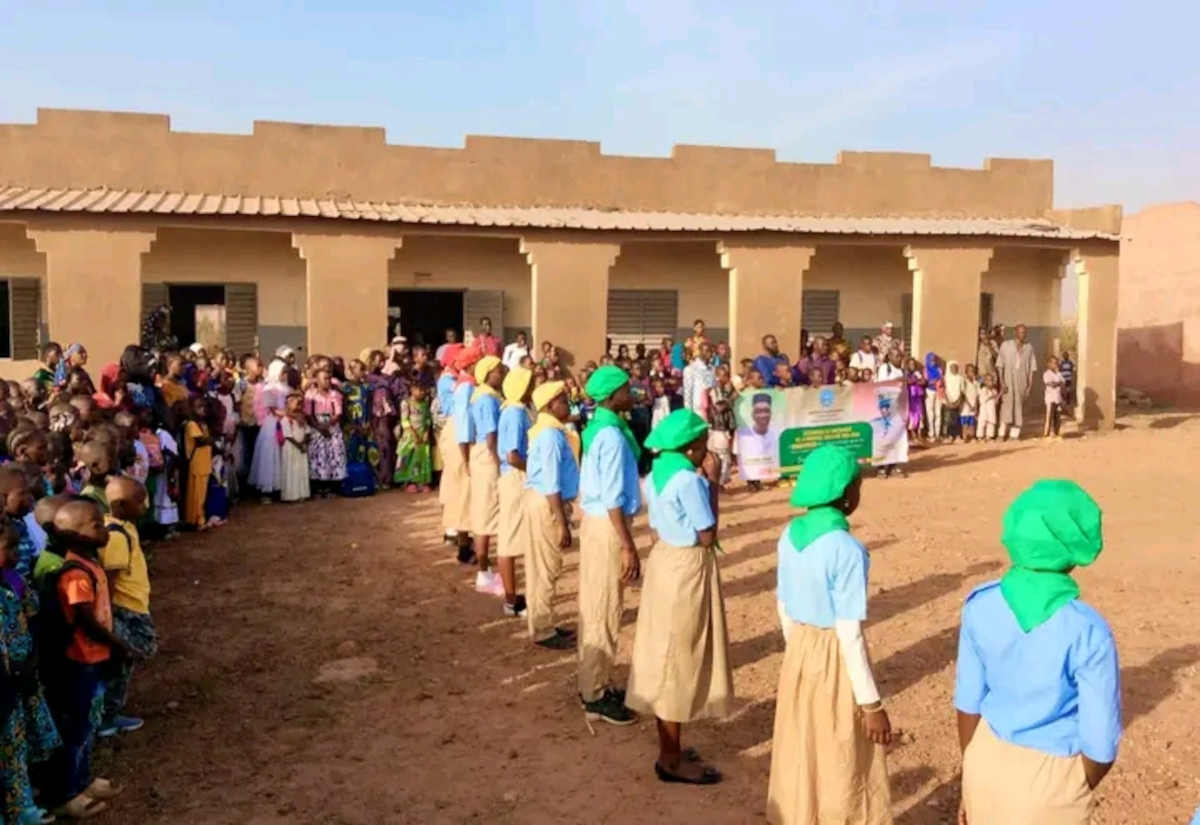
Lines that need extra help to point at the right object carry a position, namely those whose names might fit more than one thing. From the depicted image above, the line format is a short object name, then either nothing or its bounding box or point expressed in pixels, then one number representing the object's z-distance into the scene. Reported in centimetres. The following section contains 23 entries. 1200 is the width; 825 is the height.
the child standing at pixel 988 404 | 1574
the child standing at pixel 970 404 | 1570
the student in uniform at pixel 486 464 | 714
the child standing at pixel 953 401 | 1562
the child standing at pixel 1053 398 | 1616
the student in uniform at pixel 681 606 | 427
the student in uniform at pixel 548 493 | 588
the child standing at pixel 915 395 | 1443
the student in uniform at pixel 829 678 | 333
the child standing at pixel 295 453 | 1084
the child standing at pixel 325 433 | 1113
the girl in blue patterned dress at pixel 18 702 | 369
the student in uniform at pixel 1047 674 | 254
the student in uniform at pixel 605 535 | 489
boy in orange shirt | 408
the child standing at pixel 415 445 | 1159
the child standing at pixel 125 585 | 464
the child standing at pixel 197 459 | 925
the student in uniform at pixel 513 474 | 645
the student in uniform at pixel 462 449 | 755
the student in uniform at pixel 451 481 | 796
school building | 1343
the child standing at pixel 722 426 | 1173
